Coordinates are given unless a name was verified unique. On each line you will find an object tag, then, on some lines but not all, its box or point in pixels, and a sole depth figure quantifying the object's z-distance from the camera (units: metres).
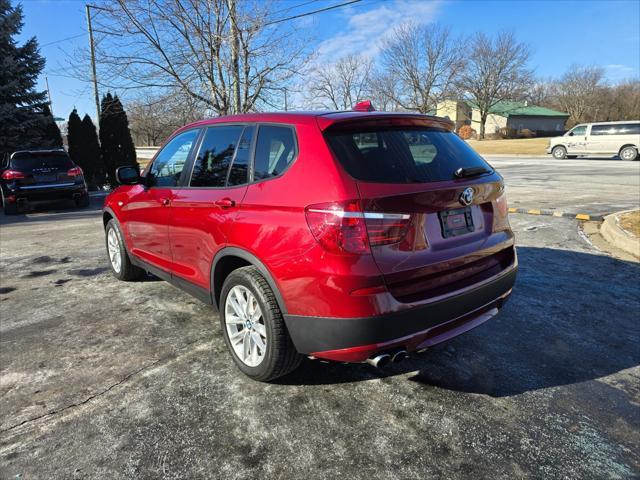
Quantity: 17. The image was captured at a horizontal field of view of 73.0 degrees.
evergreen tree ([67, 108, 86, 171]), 16.41
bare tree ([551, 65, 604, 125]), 67.44
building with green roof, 66.81
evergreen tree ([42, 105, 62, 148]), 16.72
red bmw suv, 2.26
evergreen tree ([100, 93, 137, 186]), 16.56
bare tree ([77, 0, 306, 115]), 11.59
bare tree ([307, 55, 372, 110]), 40.16
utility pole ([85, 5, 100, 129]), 12.40
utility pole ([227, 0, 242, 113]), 11.52
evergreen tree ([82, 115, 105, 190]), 16.52
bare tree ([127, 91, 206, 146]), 12.71
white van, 22.75
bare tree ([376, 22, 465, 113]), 45.59
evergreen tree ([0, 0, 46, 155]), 15.42
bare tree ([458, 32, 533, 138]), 58.19
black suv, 10.65
